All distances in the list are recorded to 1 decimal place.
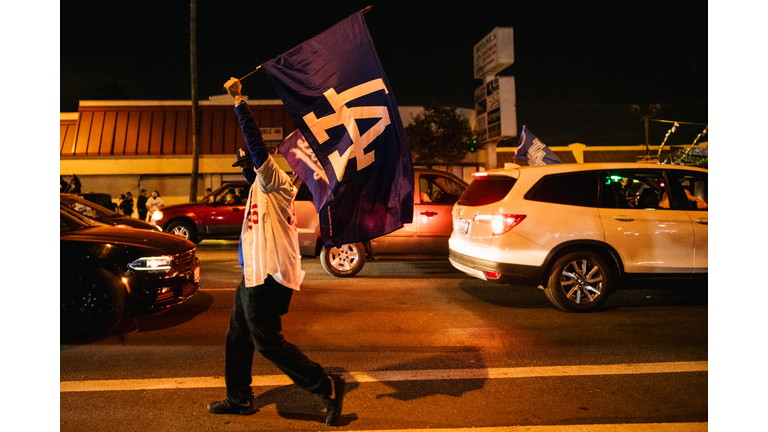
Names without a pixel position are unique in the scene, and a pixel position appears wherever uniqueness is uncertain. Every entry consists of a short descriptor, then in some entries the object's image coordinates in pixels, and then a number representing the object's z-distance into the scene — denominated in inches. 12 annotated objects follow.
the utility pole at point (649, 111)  1107.7
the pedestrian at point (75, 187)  737.6
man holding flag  131.1
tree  956.6
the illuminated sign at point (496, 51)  684.1
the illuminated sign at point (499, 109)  677.3
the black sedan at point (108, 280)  211.5
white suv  249.0
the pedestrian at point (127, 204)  800.3
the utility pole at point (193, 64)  812.6
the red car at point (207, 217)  548.7
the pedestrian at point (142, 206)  826.2
